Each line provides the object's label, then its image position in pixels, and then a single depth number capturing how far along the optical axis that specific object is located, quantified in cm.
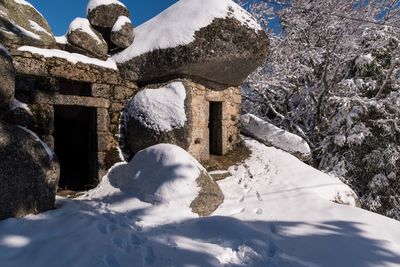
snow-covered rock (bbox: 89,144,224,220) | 371
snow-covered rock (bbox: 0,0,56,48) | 445
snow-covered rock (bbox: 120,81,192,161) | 511
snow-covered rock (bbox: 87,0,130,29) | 593
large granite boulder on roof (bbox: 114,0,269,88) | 527
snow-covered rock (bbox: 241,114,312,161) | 701
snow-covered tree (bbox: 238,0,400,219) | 855
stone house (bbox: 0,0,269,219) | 464
